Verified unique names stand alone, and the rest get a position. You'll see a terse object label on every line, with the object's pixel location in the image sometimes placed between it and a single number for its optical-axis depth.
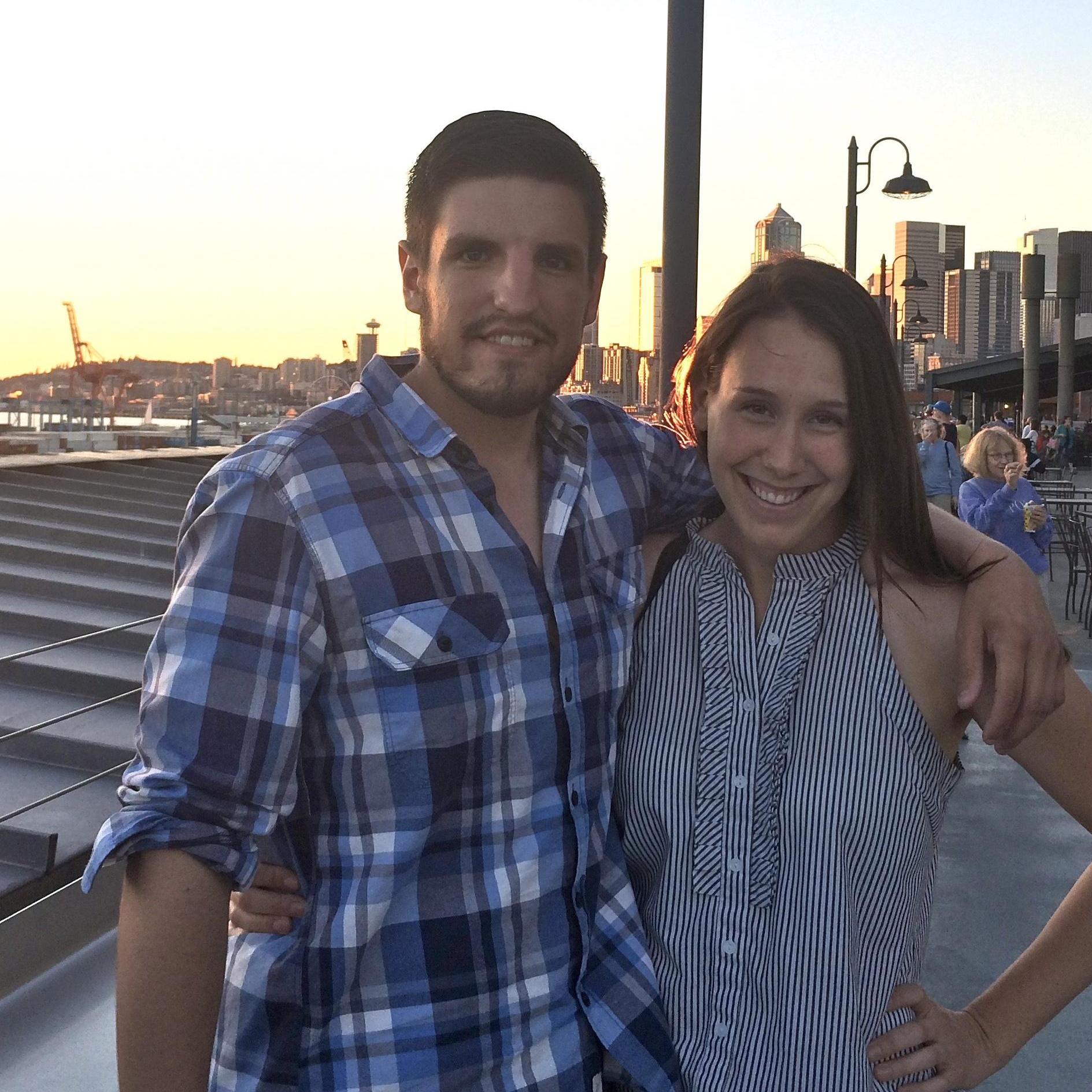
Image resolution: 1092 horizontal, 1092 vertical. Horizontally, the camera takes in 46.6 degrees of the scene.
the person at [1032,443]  24.52
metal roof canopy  40.00
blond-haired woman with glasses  9.05
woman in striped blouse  1.84
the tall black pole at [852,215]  14.73
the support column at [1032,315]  36.56
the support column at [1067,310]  39.22
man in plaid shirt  1.51
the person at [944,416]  13.93
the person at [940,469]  12.84
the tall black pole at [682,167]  4.45
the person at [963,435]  22.03
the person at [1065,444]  34.84
